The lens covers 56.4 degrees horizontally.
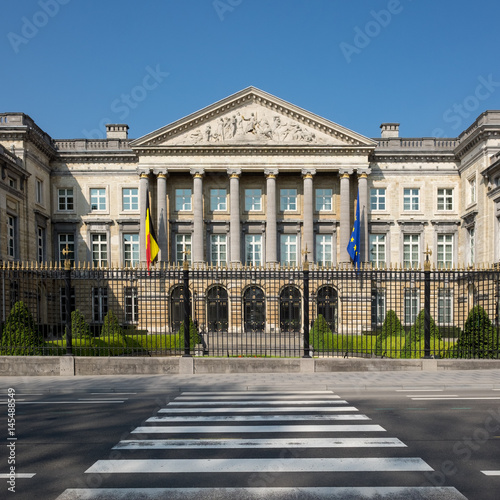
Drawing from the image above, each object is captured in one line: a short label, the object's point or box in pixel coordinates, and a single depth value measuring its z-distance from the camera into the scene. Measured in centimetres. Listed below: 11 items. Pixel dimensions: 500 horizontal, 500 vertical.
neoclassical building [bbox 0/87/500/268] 4134
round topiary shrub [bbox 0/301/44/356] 1731
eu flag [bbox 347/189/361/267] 3869
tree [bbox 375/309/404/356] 1911
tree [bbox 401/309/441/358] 1912
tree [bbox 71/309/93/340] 2043
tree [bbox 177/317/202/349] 2250
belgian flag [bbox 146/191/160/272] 3909
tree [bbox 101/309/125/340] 2248
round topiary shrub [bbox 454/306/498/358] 1728
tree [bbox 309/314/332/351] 2207
